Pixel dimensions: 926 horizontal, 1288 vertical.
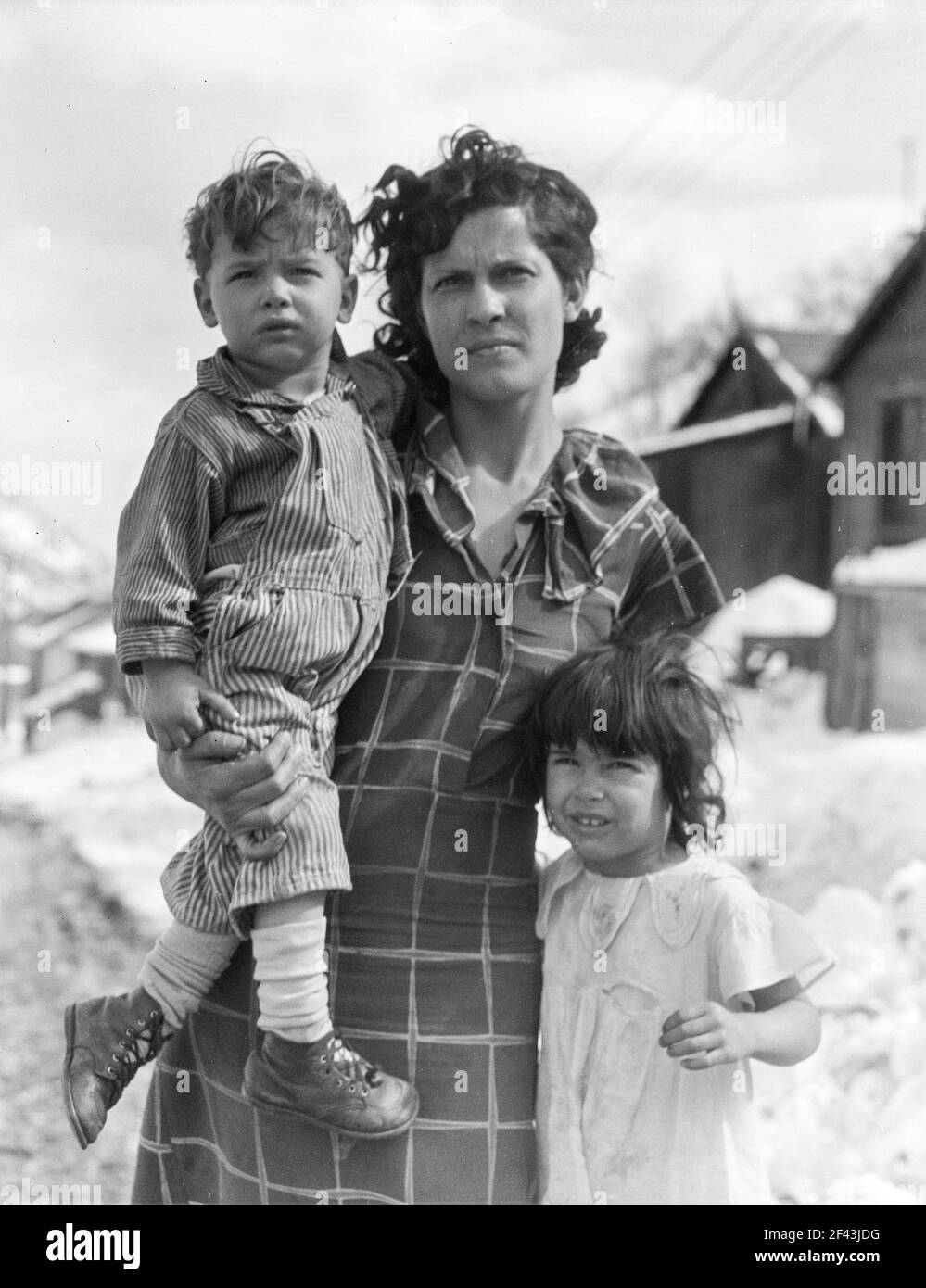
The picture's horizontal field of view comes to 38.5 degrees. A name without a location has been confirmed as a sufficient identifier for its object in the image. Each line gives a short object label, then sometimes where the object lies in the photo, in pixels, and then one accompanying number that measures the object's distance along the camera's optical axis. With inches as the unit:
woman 73.2
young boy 69.2
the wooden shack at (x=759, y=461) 299.4
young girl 72.0
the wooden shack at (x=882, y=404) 245.0
